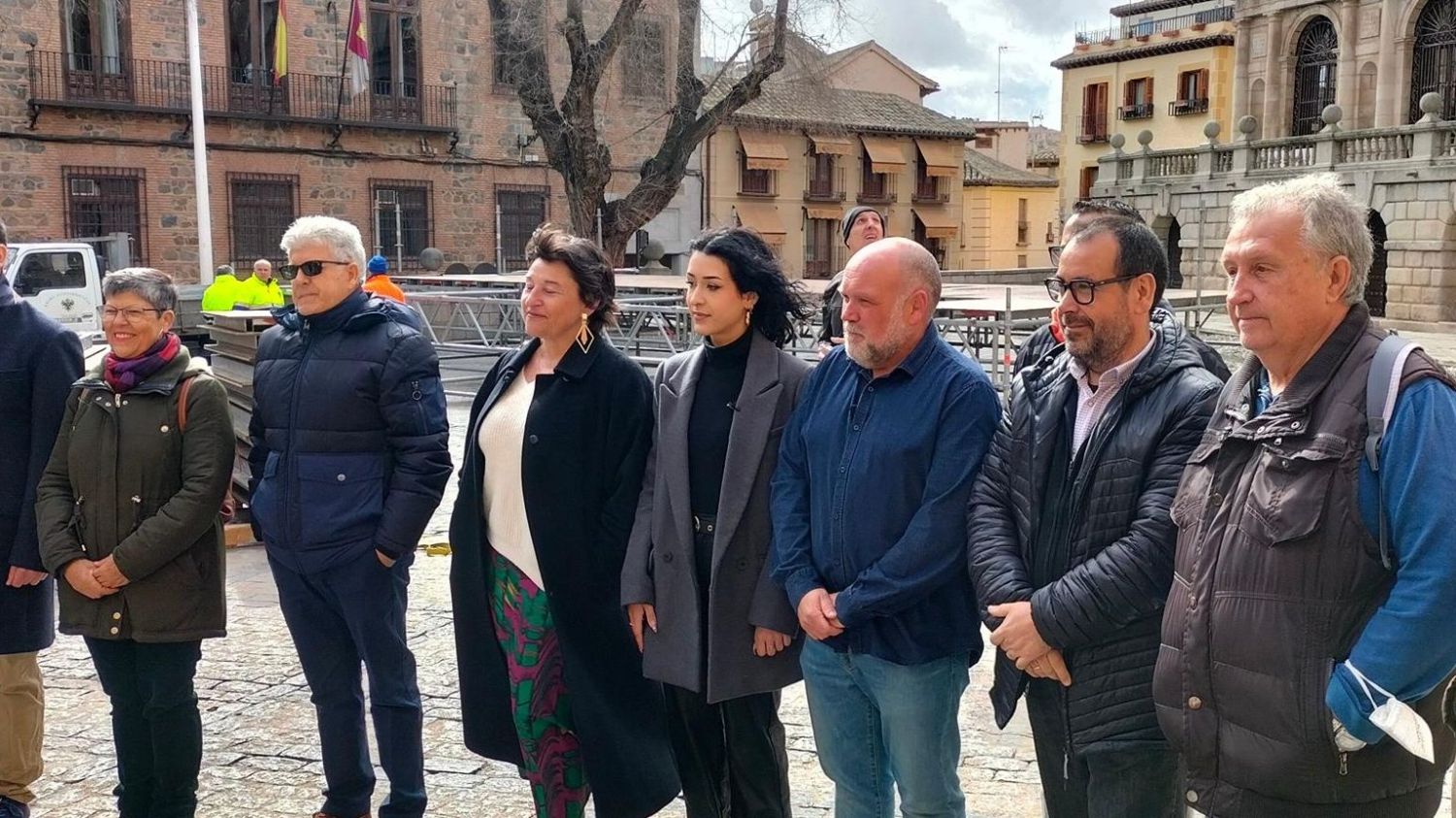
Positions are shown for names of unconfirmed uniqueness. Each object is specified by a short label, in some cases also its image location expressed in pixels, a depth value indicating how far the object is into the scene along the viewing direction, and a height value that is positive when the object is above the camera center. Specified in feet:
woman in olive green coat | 12.32 -2.43
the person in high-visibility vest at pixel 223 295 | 46.24 -0.78
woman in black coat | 11.92 -2.70
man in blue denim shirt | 10.24 -2.12
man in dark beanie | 20.67 +0.53
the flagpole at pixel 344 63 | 85.20 +13.83
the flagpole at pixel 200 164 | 66.88 +5.76
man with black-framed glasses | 9.15 -1.86
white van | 47.67 -0.26
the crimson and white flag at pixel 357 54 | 79.61 +13.47
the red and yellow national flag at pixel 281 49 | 80.07 +13.63
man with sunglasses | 12.57 -2.08
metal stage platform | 38.88 -1.64
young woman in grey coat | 11.33 -2.36
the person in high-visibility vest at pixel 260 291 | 47.42 -0.66
